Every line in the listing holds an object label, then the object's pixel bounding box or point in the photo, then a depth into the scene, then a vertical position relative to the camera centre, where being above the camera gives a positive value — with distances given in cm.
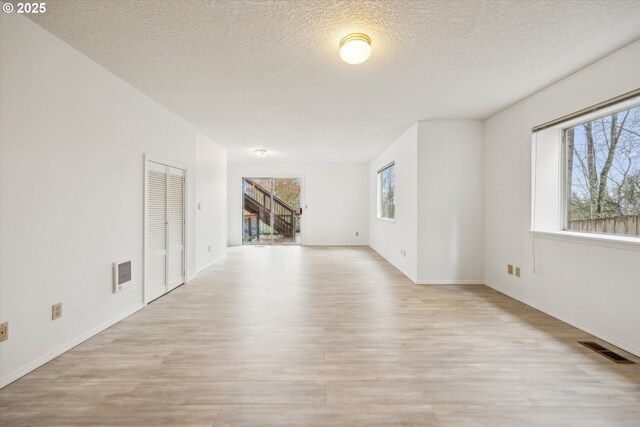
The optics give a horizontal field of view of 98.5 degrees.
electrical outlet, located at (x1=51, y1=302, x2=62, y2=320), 215 -76
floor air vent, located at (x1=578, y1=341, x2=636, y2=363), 212 -111
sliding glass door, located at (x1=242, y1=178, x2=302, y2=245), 883 +15
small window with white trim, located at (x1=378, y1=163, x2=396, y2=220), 627 +57
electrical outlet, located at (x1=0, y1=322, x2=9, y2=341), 179 -77
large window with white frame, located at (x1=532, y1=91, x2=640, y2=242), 243 +45
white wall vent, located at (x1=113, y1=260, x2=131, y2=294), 283 -64
